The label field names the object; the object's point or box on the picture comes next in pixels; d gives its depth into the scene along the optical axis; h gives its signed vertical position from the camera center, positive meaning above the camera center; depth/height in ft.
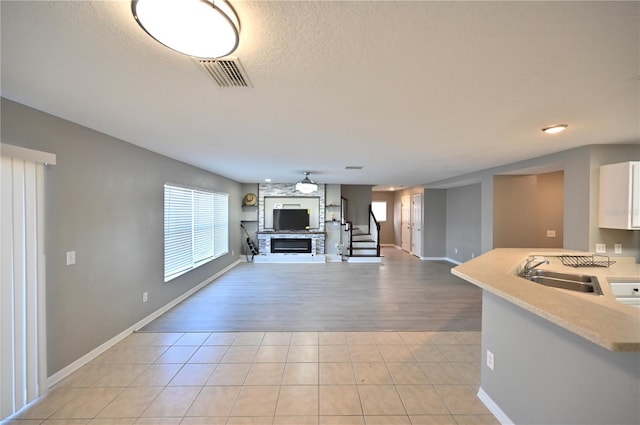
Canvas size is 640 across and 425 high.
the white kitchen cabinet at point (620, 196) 9.22 +0.51
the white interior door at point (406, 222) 31.07 -1.65
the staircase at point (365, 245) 25.48 -3.87
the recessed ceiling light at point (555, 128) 7.97 +2.57
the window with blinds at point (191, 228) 13.53 -1.24
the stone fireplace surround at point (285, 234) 25.32 -2.50
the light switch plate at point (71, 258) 7.93 -1.53
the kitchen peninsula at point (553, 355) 3.69 -2.68
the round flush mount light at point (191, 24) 2.93 +2.26
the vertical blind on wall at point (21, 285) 6.25 -1.97
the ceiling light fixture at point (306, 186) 17.06 +1.52
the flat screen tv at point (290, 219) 26.07 -1.04
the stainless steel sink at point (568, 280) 7.79 -2.30
